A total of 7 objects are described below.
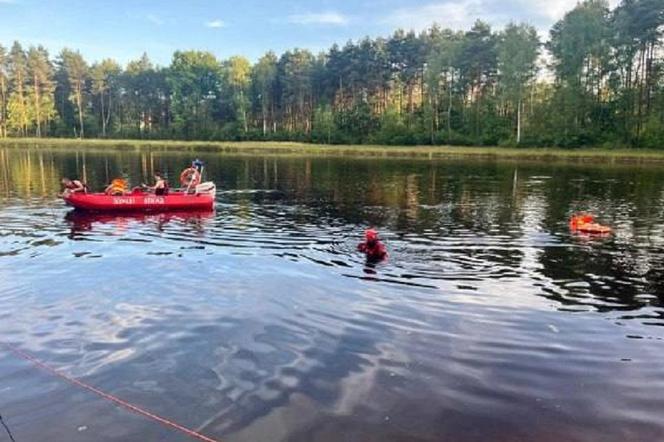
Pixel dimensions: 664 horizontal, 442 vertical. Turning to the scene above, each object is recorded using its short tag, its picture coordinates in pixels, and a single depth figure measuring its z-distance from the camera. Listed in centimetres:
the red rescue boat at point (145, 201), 2692
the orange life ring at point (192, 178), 2964
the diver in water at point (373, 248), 1764
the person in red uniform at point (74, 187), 2735
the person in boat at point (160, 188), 2814
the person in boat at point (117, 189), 2797
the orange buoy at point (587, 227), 2207
